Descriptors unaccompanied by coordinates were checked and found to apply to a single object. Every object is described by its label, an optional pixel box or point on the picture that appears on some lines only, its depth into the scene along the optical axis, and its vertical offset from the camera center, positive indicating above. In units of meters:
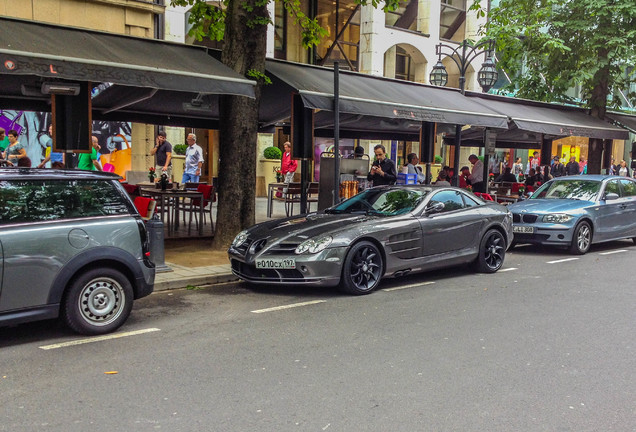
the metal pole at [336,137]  10.63 +0.43
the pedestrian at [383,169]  12.71 -0.13
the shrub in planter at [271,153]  23.00 +0.26
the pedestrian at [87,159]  11.91 -0.08
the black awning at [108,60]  7.80 +1.33
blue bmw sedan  11.62 -0.87
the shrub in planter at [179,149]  21.19 +0.29
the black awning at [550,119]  16.17 +1.41
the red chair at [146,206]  9.05 -0.73
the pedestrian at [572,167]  25.52 +0.01
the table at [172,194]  11.92 -0.74
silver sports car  7.55 -1.04
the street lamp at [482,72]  18.31 +3.30
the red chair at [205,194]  13.00 -0.76
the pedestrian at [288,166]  17.05 -0.16
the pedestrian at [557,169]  29.52 -0.08
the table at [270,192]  15.48 -0.82
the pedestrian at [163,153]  14.61 +0.10
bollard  8.38 -1.17
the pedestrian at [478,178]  16.72 -0.35
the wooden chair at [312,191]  15.37 -0.76
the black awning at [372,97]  11.02 +1.34
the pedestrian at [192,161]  15.47 -0.09
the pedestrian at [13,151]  13.52 +0.05
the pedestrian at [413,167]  14.69 -0.09
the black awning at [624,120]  21.34 +1.74
